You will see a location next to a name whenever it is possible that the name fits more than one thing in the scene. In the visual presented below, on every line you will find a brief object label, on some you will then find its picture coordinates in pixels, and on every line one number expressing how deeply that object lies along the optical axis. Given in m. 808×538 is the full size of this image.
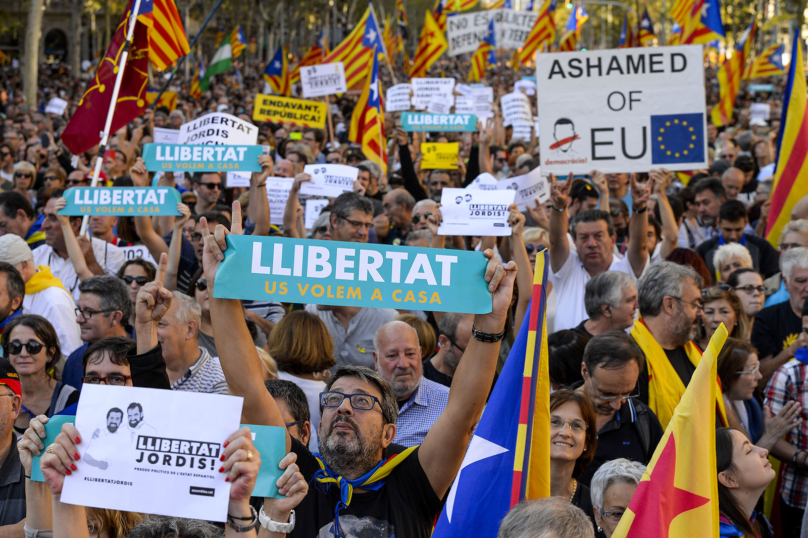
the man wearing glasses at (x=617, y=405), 4.07
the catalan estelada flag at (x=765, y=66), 23.58
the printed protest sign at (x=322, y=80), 14.20
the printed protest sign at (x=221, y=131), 7.68
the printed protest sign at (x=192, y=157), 6.88
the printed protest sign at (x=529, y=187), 7.18
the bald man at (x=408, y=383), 4.36
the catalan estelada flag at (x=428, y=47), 18.89
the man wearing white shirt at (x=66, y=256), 6.70
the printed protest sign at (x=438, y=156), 11.07
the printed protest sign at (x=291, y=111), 12.06
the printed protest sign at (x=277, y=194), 8.67
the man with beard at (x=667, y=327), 4.64
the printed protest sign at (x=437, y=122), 11.91
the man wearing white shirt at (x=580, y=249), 6.23
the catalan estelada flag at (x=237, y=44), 23.30
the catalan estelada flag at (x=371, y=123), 11.60
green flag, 19.20
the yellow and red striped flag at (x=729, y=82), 16.42
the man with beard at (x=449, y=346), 4.78
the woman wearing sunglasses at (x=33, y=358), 4.45
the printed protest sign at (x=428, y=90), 14.54
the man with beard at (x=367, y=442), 3.19
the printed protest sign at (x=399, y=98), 15.19
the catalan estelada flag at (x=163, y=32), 8.52
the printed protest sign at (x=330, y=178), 8.47
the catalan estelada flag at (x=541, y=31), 19.33
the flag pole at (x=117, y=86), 7.44
